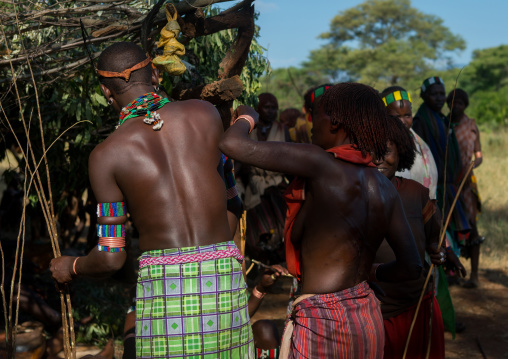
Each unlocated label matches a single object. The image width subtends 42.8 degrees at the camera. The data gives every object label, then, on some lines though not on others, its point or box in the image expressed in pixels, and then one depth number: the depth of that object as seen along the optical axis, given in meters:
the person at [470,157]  6.51
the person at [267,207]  6.40
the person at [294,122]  6.92
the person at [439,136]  5.75
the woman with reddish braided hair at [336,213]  2.12
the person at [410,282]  3.04
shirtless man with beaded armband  2.26
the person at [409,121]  4.07
